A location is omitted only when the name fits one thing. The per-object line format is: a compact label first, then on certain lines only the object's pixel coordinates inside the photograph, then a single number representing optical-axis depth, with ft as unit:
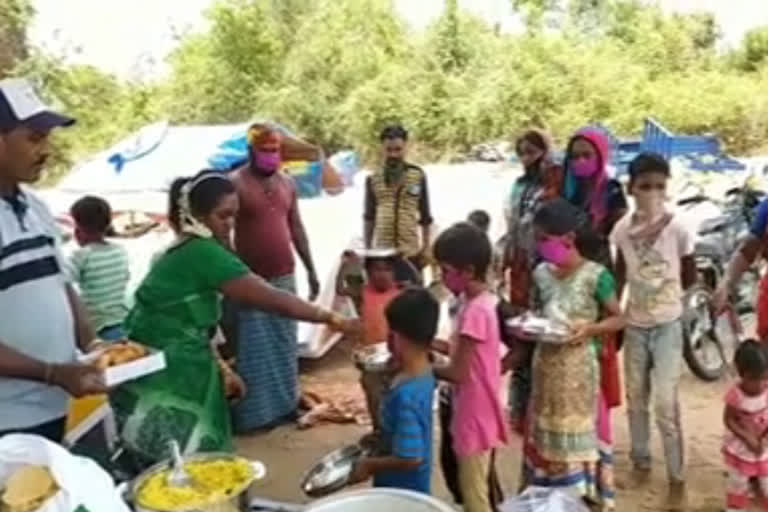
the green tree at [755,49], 52.54
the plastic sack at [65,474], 4.95
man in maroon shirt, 15.39
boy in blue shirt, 8.04
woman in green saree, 8.39
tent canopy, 28.89
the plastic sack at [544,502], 6.59
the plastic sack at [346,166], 34.17
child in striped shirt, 14.03
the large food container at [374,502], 5.71
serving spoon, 5.80
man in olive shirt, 17.07
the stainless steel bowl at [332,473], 7.27
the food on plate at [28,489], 4.88
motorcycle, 17.53
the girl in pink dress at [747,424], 11.40
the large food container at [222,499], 5.53
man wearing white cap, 7.16
